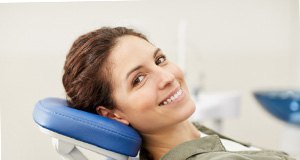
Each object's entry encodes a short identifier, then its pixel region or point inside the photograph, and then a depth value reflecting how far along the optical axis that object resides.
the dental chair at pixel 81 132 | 1.02
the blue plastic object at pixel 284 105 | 2.23
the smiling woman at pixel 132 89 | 1.11
